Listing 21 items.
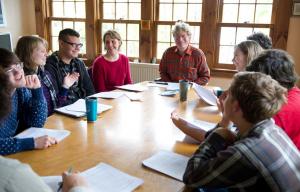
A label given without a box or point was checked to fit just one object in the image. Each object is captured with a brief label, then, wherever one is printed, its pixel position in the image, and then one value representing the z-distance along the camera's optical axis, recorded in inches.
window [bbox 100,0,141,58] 179.2
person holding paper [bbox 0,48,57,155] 55.9
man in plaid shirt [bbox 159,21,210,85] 128.0
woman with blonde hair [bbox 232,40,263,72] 92.7
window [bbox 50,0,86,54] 188.1
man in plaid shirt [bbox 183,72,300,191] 38.8
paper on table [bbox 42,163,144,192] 42.8
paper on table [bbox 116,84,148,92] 106.4
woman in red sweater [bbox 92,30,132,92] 121.6
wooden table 48.6
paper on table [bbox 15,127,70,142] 60.6
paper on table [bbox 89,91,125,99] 94.2
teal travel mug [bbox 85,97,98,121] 69.4
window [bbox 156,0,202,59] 167.3
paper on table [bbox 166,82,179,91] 108.9
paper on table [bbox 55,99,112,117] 75.3
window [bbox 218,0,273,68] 155.2
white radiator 173.5
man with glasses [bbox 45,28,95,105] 99.7
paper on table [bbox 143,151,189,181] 48.3
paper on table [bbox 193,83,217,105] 90.0
